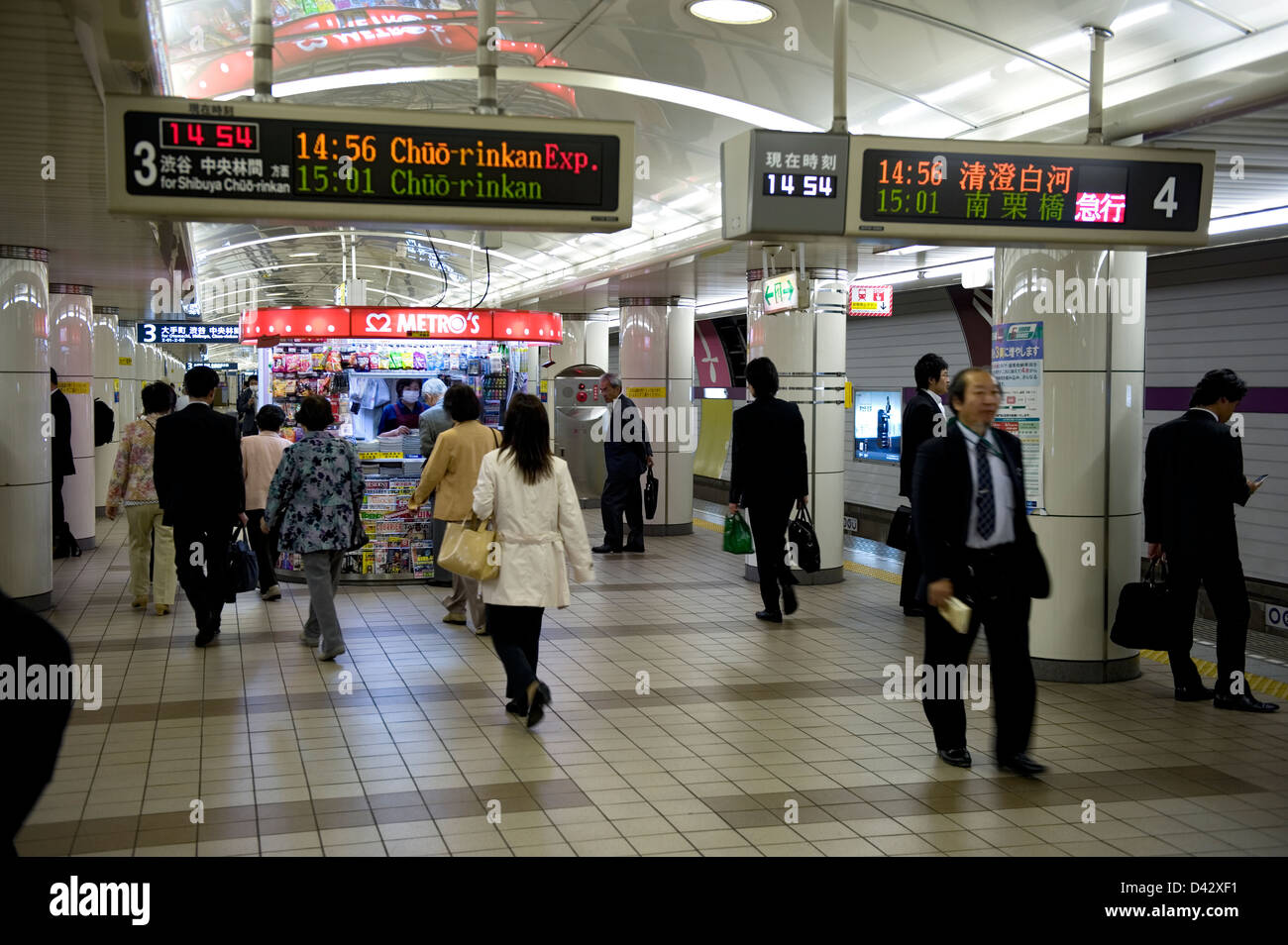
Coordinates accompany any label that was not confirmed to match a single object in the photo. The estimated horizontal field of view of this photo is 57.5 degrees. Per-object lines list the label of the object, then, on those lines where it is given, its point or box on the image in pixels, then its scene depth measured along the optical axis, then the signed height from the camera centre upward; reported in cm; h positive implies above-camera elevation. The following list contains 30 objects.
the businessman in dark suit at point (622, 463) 1209 -78
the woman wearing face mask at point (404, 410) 1091 -21
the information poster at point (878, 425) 1527 -45
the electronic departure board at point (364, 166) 472 +92
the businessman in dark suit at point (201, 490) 775 -69
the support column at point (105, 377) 1611 +11
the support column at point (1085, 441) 696 -29
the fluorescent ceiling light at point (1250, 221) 813 +122
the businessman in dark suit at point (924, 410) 830 -13
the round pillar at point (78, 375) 1259 +11
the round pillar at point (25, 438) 914 -42
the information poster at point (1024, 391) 711 +1
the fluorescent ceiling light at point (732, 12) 666 +218
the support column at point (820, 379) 1059 +11
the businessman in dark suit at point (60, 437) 1082 -48
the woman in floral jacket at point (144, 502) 860 -86
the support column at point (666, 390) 1452 -1
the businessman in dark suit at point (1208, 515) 637 -67
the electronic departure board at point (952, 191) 530 +93
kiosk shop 1046 +17
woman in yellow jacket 773 -47
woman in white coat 574 -72
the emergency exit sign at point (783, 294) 952 +81
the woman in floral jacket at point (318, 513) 728 -79
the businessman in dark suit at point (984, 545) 507 -66
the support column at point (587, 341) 1948 +80
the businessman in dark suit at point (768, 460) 830 -49
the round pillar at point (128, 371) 1887 +24
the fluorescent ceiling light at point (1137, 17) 591 +194
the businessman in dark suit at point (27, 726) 160 -47
